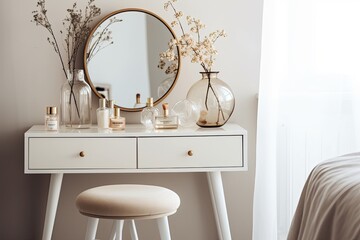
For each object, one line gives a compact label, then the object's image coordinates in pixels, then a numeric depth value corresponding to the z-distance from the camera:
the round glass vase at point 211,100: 3.08
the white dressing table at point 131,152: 2.90
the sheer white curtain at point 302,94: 3.14
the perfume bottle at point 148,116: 3.10
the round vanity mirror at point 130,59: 3.24
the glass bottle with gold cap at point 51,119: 2.97
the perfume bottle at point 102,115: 3.04
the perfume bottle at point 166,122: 3.03
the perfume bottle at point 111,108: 3.10
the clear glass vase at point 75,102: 3.13
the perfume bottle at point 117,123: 3.03
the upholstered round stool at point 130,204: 2.37
